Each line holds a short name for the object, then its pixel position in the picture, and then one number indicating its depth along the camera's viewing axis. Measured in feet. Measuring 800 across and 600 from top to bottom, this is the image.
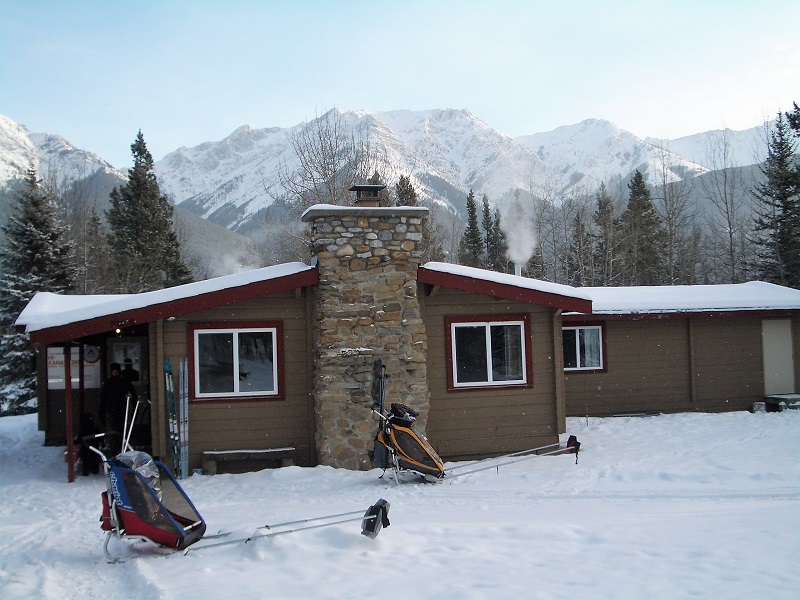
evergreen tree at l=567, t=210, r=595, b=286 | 114.01
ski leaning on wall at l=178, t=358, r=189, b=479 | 31.19
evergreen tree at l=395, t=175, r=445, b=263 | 116.67
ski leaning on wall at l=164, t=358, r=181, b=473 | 31.35
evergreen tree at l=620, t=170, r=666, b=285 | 114.93
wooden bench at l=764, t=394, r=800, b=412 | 47.09
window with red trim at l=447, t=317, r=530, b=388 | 34.88
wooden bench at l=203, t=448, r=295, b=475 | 31.60
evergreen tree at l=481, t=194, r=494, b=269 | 165.07
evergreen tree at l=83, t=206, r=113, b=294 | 101.09
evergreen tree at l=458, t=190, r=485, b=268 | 152.56
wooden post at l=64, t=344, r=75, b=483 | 30.71
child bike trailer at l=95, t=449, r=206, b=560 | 17.93
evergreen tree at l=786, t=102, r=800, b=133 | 81.51
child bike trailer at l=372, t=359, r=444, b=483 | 27.78
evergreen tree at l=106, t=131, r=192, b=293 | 107.55
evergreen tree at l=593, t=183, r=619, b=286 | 111.75
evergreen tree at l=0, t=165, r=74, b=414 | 69.87
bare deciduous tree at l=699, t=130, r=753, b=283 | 105.09
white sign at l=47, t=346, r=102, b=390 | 40.16
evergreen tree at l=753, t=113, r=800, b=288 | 87.10
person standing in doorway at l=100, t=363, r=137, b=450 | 33.94
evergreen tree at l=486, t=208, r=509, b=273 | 155.50
